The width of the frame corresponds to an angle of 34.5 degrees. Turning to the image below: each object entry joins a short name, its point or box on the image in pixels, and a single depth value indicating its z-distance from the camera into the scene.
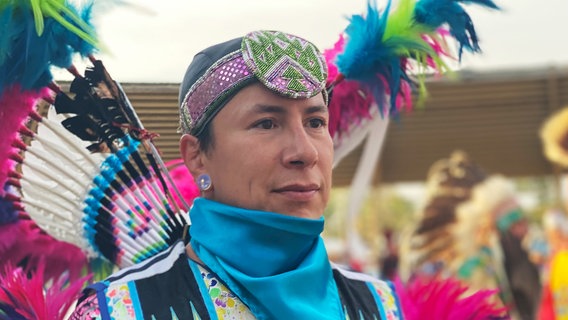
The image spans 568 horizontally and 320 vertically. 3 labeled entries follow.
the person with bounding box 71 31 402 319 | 1.92
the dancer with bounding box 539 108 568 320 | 6.37
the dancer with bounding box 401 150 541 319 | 7.45
